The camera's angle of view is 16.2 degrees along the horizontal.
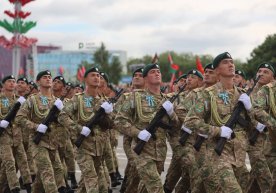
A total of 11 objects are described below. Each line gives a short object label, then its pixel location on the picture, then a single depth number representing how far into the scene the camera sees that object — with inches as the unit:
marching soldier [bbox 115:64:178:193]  452.4
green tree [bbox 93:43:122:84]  5176.8
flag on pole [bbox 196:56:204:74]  1078.2
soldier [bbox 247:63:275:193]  497.8
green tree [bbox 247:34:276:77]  2451.1
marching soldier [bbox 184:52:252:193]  396.5
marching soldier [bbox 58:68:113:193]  503.2
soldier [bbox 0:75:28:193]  598.3
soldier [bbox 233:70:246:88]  688.7
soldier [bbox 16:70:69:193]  540.8
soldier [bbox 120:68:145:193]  553.8
